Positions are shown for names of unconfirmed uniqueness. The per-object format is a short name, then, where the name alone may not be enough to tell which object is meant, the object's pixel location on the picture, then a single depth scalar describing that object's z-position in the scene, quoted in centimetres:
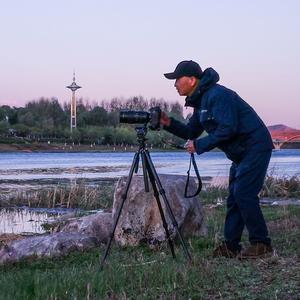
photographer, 738
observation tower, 9956
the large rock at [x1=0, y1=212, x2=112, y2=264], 943
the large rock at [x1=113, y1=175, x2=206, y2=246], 955
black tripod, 741
